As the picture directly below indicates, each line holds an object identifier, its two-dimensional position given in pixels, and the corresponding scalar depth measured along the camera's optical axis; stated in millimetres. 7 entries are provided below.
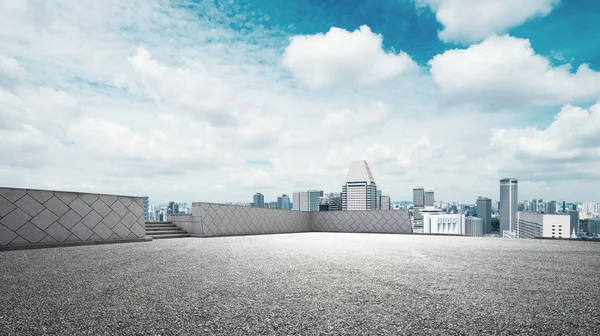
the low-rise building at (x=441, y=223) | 118250
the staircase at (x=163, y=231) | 12148
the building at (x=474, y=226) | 180125
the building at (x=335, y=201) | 129625
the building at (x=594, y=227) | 138250
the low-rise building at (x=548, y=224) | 89512
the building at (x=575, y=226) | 122906
